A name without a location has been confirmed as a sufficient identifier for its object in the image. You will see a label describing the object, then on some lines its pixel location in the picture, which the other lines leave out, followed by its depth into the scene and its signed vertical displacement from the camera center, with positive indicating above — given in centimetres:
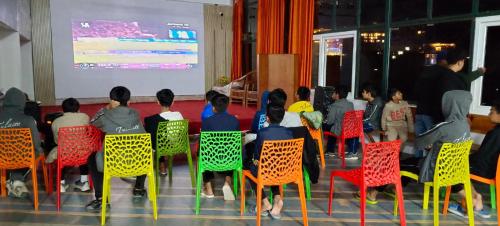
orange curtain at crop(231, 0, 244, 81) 1020 +82
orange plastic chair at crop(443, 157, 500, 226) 281 -81
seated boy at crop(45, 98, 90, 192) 342 -48
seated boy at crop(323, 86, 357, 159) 473 -54
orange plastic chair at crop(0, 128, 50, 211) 305 -64
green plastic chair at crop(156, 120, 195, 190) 344 -63
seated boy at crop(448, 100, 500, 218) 288 -61
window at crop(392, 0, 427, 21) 539 +88
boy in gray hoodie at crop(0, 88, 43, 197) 328 -42
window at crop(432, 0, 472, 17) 483 +82
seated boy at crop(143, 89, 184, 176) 362 -43
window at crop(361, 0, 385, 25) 604 +94
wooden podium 710 -5
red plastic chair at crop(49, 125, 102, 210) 311 -63
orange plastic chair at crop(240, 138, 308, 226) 265 -66
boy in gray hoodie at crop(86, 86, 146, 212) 304 -42
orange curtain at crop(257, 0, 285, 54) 845 +98
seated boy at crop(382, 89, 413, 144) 467 -56
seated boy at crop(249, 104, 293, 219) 277 -44
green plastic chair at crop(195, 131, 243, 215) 300 -64
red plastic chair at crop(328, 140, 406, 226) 263 -68
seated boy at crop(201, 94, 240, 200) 323 -42
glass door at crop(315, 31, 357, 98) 678 +21
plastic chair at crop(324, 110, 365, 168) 453 -65
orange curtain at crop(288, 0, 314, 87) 752 +71
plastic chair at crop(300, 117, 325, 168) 428 -73
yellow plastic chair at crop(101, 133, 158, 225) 279 -64
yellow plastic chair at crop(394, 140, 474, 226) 267 -68
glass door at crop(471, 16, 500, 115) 460 +12
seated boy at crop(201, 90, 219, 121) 399 -42
